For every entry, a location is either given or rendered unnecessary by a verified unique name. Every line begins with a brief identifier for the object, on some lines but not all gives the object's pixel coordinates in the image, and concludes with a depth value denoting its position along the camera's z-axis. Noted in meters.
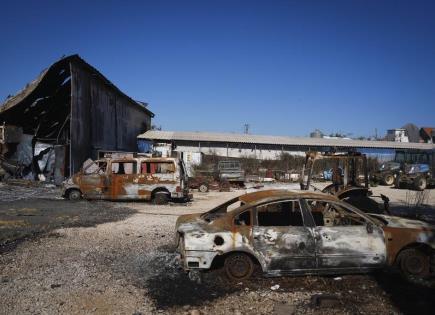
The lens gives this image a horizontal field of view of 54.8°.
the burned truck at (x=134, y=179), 16.80
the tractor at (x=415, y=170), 27.91
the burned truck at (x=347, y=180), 12.06
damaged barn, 22.72
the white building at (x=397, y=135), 68.06
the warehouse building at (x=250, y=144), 46.00
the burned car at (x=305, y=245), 6.47
